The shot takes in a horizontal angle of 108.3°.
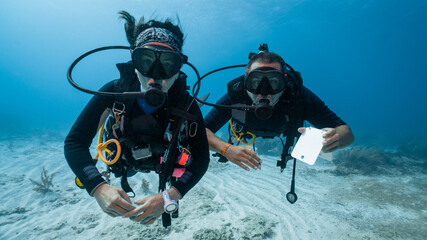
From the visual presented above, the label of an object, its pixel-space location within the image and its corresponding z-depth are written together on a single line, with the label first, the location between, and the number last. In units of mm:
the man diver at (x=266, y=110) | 654
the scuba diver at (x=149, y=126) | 484
